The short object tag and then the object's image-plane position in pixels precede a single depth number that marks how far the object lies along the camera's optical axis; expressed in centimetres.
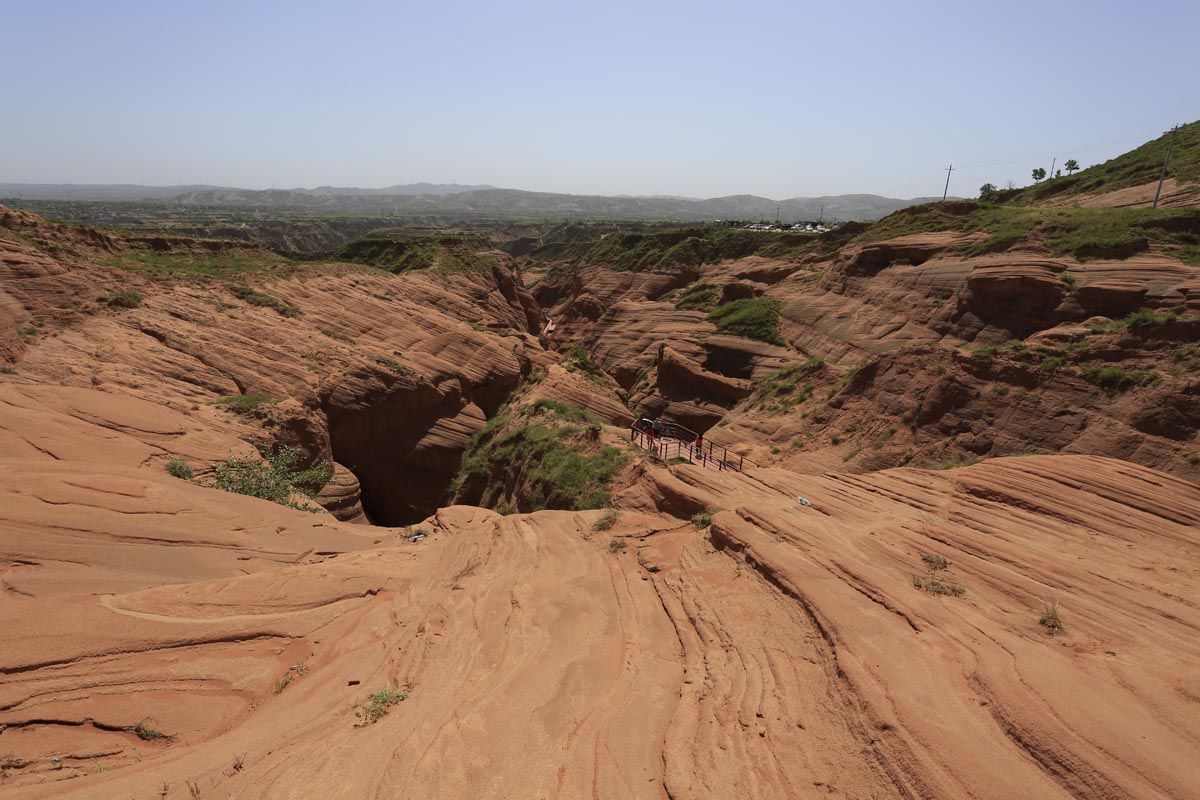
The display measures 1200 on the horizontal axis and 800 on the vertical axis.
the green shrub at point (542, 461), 1636
